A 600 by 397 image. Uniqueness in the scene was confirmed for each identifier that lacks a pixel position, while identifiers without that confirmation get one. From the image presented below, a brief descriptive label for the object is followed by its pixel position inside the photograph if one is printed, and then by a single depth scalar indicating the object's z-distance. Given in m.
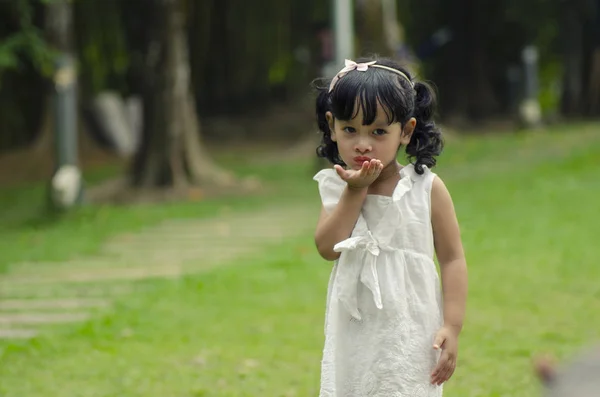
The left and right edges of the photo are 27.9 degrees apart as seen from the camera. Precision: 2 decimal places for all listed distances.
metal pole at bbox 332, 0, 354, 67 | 14.55
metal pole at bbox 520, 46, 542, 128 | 19.66
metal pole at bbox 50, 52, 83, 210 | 11.98
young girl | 3.23
